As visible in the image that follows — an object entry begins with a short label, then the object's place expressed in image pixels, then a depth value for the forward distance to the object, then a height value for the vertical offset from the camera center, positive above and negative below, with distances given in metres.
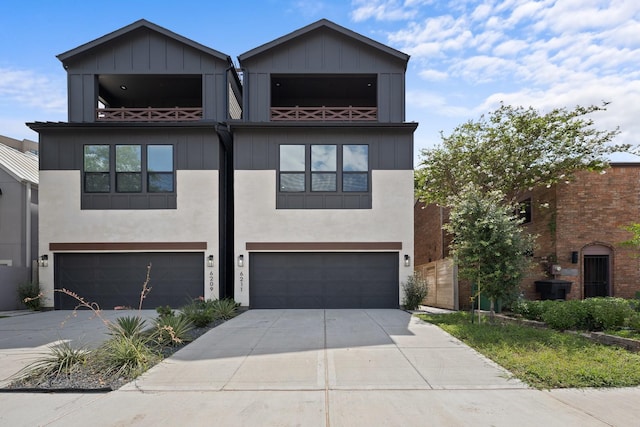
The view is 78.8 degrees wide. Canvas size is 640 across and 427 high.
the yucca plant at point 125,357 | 6.26 -2.40
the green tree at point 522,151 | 14.62 +2.49
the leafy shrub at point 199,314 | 10.09 -2.69
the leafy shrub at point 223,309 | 11.70 -2.92
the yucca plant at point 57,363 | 6.19 -2.44
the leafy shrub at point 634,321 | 8.55 -2.39
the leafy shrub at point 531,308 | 10.48 -2.57
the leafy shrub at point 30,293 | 13.83 -2.79
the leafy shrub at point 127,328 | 7.27 -2.16
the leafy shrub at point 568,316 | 9.25 -2.45
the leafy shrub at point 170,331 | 8.00 -2.49
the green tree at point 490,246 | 9.85 -0.83
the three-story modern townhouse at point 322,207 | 13.97 +0.27
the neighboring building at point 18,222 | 14.78 -0.26
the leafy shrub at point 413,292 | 13.68 -2.74
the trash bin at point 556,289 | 13.63 -2.63
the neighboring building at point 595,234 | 14.10 -0.73
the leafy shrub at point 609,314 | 8.89 -2.30
